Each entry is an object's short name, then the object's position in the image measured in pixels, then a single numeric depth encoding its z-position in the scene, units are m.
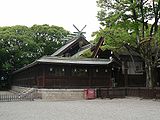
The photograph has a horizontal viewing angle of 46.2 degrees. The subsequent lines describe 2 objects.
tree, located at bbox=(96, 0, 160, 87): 19.63
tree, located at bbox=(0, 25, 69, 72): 36.48
